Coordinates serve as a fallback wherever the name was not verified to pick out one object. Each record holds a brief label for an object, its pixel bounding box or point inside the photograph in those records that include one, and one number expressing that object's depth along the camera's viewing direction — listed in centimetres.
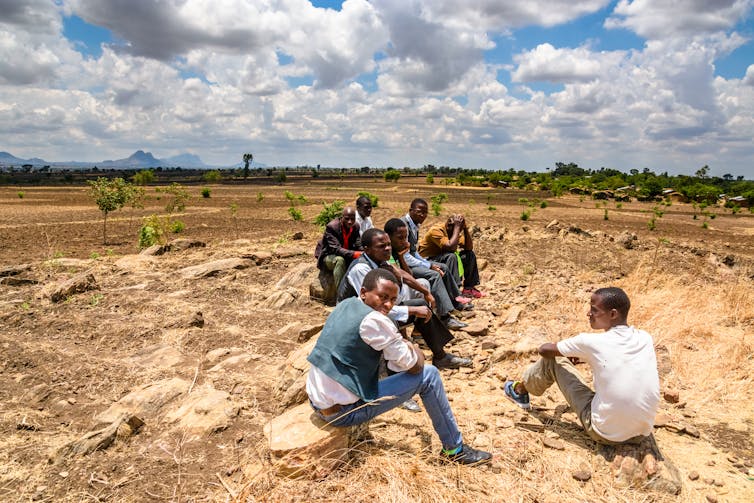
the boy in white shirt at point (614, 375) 320
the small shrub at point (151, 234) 1276
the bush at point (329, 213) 1340
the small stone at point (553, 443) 356
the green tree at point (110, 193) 1537
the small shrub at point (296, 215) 2047
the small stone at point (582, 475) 323
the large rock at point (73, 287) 743
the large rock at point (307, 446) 297
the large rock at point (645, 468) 313
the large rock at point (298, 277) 796
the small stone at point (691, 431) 385
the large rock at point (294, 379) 405
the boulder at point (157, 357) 539
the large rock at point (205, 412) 388
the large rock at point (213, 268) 862
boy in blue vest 301
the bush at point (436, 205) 2024
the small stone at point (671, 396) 436
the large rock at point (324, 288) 713
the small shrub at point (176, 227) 1505
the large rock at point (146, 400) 427
